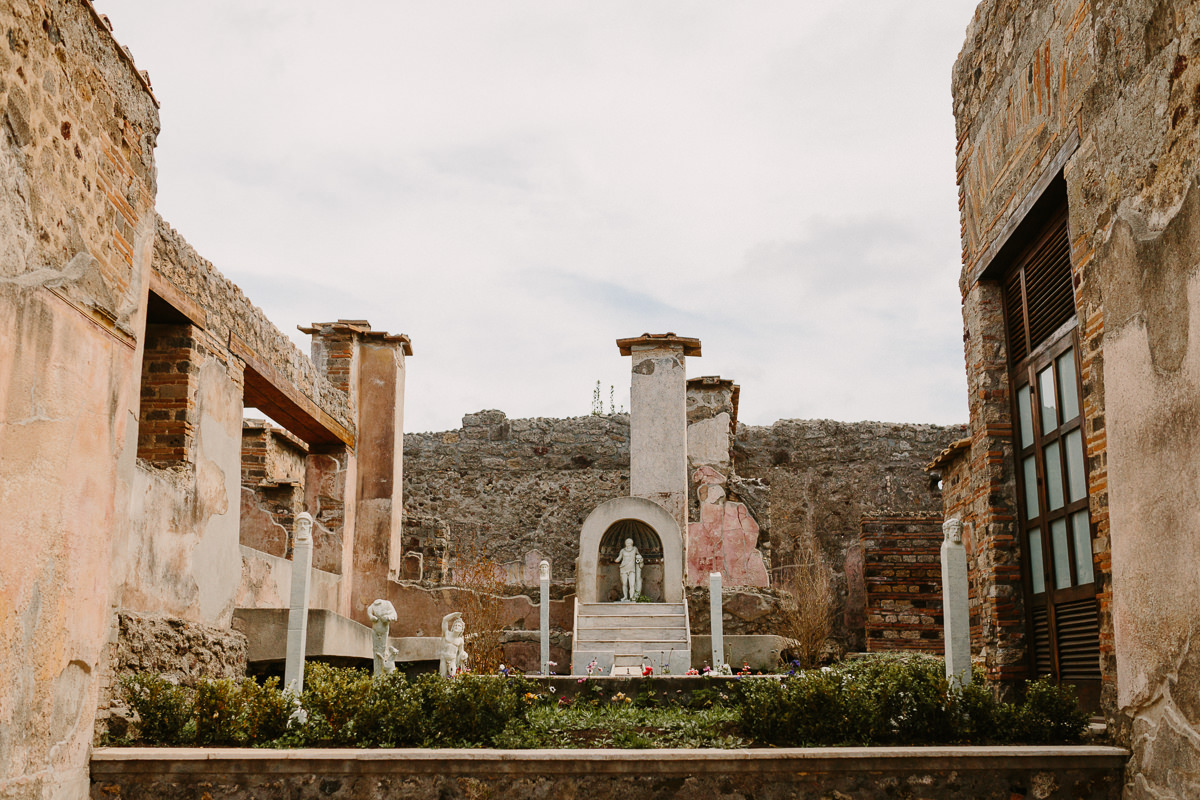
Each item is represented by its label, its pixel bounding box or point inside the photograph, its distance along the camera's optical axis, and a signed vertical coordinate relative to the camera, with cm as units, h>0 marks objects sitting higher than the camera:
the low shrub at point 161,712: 615 -58
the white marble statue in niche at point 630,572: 1667 +70
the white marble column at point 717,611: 1364 +6
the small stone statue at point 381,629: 842 -11
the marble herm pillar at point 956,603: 661 +9
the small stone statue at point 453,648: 968 -31
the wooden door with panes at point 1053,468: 612 +94
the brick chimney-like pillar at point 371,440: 1448 +249
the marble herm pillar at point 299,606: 734 +6
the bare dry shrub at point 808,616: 1402 +1
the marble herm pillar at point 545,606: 1363 +13
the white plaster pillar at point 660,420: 1839 +348
